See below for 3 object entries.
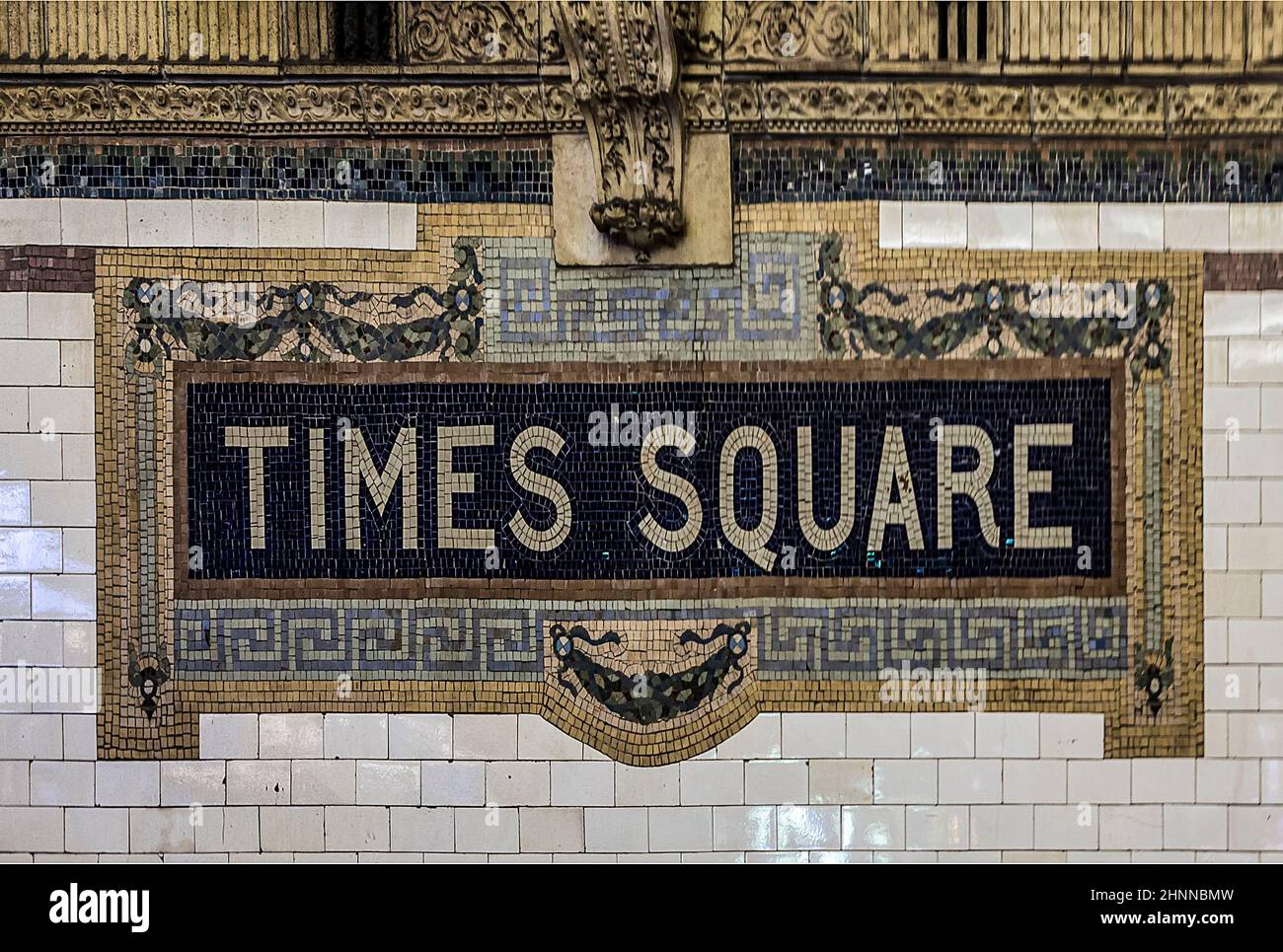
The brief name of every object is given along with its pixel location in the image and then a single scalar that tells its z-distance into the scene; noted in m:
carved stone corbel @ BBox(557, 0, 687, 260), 3.12
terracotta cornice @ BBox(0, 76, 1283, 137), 3.27
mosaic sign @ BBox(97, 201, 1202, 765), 3.30
